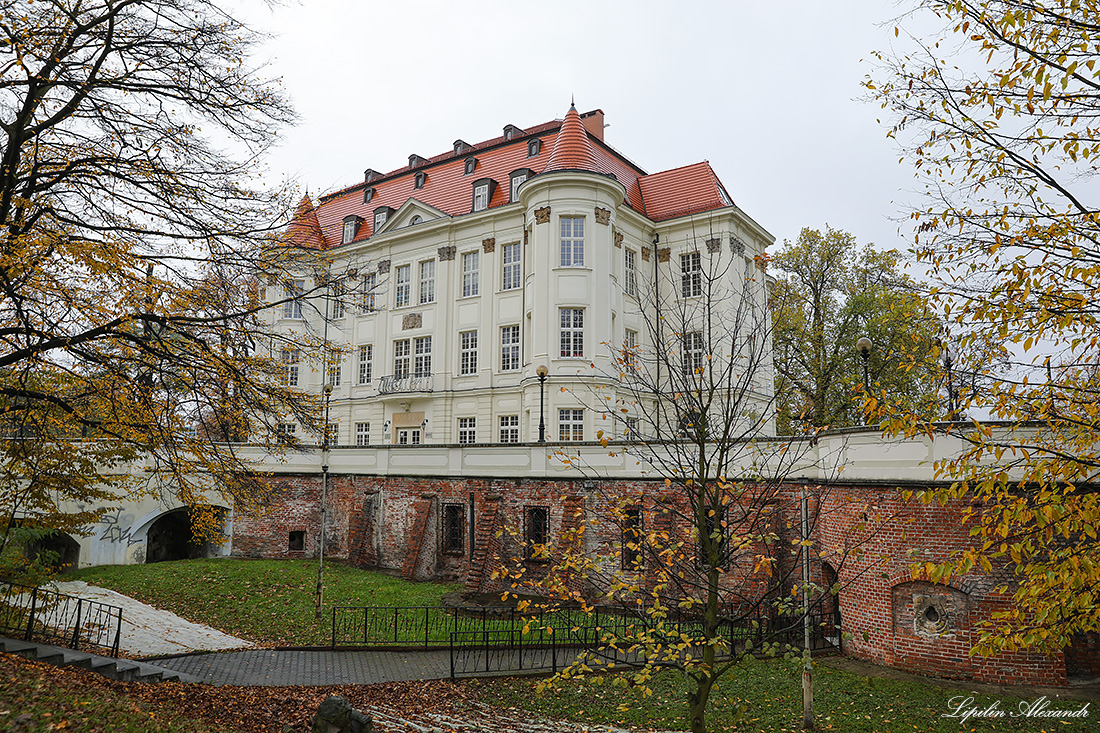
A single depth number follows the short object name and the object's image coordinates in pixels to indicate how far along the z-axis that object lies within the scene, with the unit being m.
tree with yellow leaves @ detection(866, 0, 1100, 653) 5.79
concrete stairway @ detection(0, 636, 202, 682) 11.13
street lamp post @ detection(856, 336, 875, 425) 14.15
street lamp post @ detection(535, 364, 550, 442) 20.62
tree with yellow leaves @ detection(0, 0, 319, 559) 8.83
